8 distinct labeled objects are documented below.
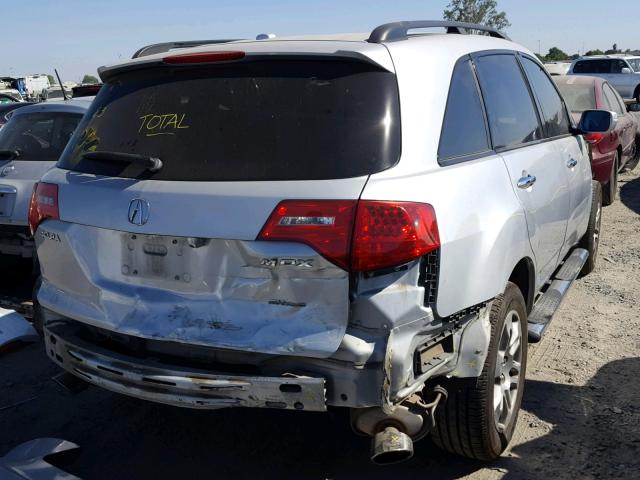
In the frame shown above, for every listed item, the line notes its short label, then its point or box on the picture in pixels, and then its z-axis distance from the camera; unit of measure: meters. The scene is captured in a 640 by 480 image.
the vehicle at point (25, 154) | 5.75
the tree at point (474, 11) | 53.44
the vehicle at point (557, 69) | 12.29
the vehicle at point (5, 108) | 11.27
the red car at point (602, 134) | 8.31
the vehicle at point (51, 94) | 26.44
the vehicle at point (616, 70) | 24.27
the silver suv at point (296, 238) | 2.52
